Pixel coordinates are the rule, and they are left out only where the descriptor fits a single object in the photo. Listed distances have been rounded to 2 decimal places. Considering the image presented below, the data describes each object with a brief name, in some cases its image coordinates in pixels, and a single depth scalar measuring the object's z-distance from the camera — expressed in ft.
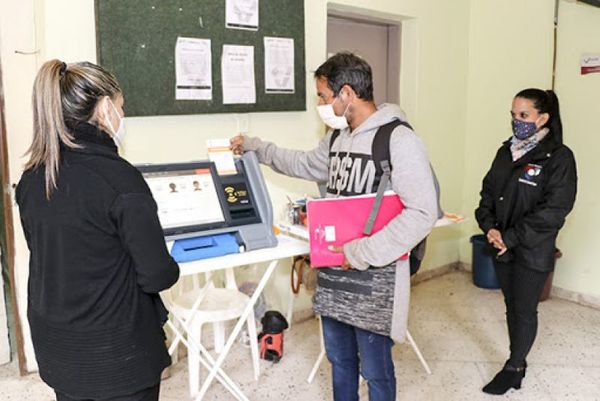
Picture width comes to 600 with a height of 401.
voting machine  5.85
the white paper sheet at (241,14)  9.03
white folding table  5.60
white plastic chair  7.53
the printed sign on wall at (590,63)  11.64
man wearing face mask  5.54
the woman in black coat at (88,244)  3.99
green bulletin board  7.88
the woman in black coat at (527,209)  7.80
